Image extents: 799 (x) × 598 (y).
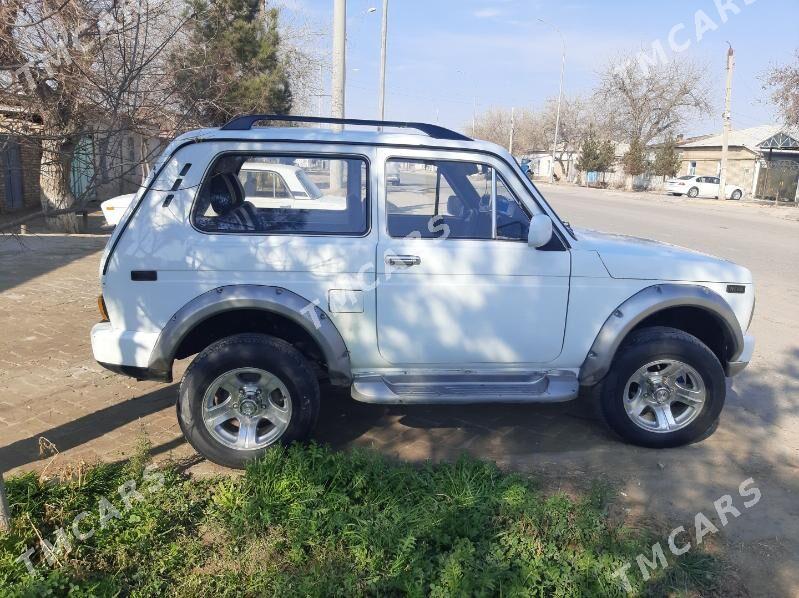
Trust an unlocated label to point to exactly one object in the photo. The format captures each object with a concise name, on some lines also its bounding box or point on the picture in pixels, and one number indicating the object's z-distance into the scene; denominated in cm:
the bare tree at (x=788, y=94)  2724
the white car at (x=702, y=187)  4062
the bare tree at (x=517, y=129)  8714
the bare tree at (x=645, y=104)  5081
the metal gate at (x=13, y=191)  1658
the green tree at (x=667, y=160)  4906
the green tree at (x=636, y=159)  5034
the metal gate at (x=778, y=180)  3656
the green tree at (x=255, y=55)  1688
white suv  387
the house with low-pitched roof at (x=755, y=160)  3741
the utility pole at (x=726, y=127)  3306
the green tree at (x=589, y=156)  5584
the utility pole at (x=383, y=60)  2089
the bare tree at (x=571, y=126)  6912
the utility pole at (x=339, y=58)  1088
